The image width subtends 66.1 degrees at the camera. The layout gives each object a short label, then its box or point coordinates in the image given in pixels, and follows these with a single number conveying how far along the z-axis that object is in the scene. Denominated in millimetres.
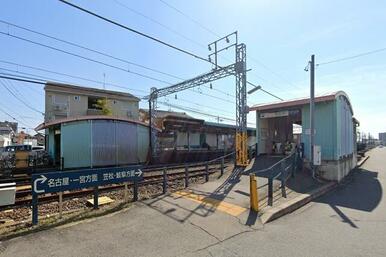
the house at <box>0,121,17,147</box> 48194
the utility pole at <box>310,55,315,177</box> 13602
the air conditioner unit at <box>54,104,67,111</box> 35500
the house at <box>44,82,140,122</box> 35188
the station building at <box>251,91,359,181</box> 14188
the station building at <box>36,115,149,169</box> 20531
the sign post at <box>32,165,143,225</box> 6488
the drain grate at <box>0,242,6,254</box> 5037
